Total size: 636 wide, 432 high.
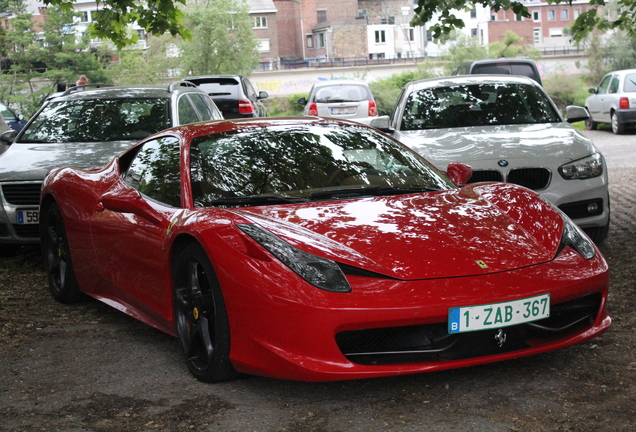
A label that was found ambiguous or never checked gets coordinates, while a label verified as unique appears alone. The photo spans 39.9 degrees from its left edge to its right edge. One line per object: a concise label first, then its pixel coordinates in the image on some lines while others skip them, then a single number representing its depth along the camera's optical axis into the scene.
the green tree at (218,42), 64.69
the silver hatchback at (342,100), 23.42
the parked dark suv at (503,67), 19.36
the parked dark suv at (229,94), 19.53
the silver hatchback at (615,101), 22.33
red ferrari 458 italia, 3.69
